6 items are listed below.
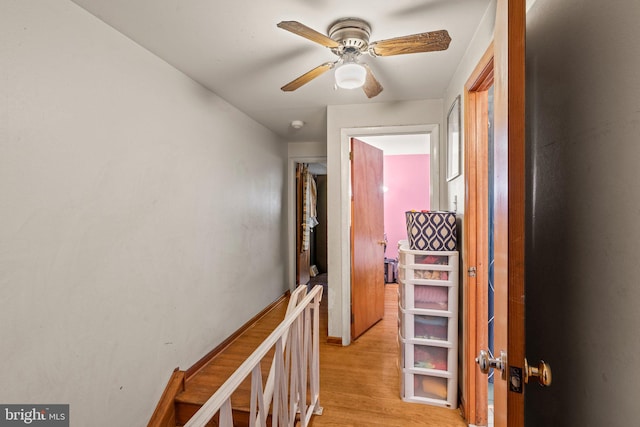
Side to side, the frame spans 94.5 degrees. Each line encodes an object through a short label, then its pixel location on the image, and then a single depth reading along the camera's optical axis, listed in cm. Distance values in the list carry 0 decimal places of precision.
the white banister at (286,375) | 81
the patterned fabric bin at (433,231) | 196
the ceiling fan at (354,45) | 131
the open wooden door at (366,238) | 292
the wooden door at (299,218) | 450
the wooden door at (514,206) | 71
